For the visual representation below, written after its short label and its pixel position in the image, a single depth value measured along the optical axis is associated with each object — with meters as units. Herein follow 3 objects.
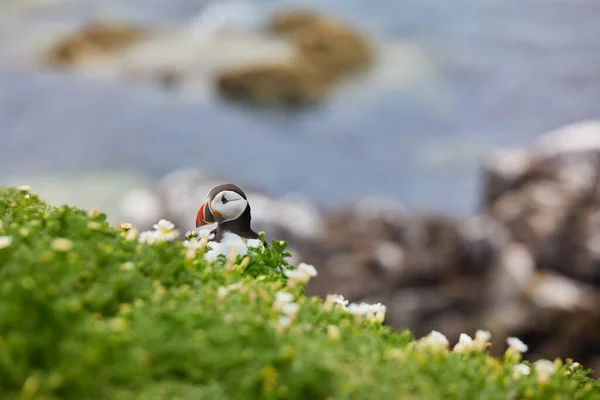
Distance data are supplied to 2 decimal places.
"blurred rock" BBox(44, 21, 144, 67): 37.41
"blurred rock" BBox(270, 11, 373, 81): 39.09
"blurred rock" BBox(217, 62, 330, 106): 38.09
